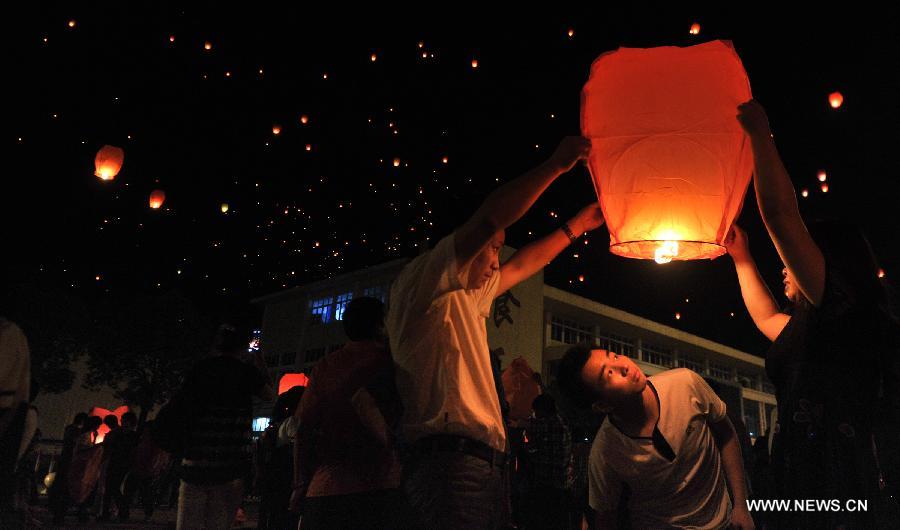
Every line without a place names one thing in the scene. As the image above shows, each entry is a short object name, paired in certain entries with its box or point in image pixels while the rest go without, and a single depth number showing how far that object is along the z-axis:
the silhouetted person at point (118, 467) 10.83
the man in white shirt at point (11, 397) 2.91
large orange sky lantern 2.41
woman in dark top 1.81
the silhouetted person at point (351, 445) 2.67
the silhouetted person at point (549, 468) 6.90
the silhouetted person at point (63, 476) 10.18
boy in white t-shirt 2.71
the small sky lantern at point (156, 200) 11.91
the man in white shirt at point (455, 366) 2.23
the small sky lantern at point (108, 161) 9.38
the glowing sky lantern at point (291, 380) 12.55
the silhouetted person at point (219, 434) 3.63
